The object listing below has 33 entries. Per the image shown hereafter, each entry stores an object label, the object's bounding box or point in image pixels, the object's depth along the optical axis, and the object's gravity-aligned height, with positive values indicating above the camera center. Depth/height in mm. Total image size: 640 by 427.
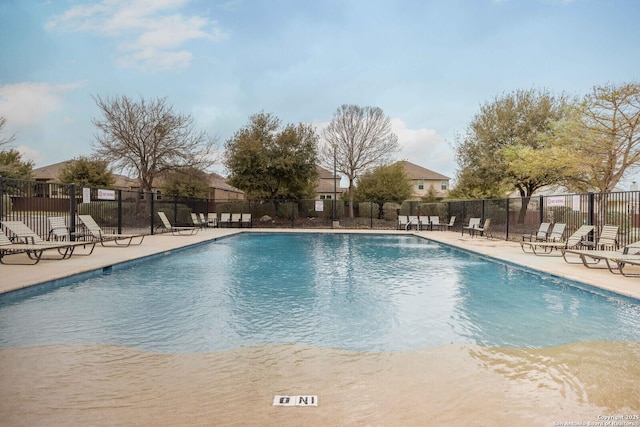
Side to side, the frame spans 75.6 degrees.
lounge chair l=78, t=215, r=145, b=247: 11237 -581
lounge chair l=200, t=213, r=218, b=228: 22781 -423
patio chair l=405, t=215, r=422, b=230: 22734 -392
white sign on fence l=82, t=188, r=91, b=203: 12680 +484
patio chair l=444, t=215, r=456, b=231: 21573 -453
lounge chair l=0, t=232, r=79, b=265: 8117 -743
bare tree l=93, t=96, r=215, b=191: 23406 +4246
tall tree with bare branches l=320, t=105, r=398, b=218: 30359 +5398
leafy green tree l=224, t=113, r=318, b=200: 24359 +3401
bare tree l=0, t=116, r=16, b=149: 26109 +4678
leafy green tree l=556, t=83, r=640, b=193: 14062 +3011
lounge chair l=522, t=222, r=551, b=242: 12656 -499
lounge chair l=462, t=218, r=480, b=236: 18200 -371
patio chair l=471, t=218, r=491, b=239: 16484 -584
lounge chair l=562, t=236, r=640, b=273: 7878 -733
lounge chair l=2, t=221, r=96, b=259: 8727 -541
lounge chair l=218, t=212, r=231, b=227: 23575 -309
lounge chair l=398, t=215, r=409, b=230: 23359 -411
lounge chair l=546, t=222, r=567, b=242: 11719 -465
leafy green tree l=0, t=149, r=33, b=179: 27422 +3730
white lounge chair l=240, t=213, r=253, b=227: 23750 -356
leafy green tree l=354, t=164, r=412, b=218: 32406 +2342
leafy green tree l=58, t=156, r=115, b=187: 31562 +2837
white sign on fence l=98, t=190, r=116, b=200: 13953 +557
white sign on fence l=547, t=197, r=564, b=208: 13089 +505
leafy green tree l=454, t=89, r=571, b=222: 22359 +4558
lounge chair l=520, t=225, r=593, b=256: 10000 -586
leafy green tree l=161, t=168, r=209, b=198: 25047 +2137
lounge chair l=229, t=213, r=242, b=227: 23648 -308
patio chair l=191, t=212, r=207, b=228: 19847 -484
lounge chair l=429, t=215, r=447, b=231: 22578 -329
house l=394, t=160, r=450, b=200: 52219 +4437
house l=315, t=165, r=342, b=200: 48844 +3236
